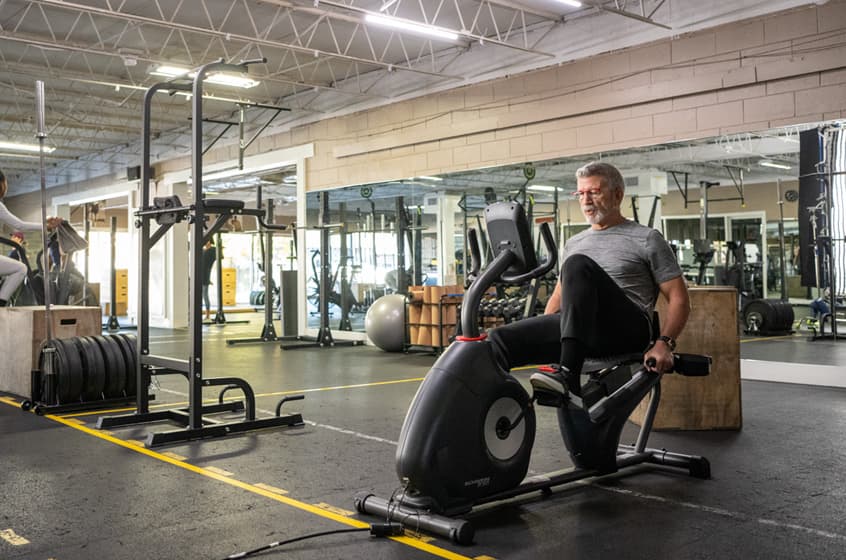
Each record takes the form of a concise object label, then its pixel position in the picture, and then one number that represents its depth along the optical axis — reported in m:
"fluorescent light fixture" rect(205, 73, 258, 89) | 9.72
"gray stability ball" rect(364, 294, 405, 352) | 9.09
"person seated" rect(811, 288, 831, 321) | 9.65
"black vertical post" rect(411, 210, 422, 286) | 10.08
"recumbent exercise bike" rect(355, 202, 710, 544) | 2.58
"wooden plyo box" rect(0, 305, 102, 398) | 5.41
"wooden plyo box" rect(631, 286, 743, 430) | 4.30
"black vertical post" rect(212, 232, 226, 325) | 13.96
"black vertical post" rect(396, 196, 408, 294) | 10.20
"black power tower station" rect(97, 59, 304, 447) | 4.18
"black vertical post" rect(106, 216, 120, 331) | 11.88
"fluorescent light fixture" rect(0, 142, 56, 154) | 12.89
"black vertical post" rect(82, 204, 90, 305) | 10.48
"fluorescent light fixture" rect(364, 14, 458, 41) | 7.42
